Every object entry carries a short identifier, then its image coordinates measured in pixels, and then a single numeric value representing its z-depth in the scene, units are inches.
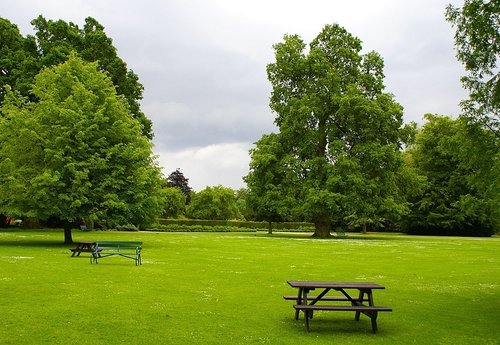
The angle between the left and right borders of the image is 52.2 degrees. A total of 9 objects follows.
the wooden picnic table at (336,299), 426.3
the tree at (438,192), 3088.1
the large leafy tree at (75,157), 1312.7
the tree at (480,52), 513.7
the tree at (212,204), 3949.3
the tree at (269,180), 2272.4
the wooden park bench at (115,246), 940.8
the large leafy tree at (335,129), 2183.8
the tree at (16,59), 2151.8
